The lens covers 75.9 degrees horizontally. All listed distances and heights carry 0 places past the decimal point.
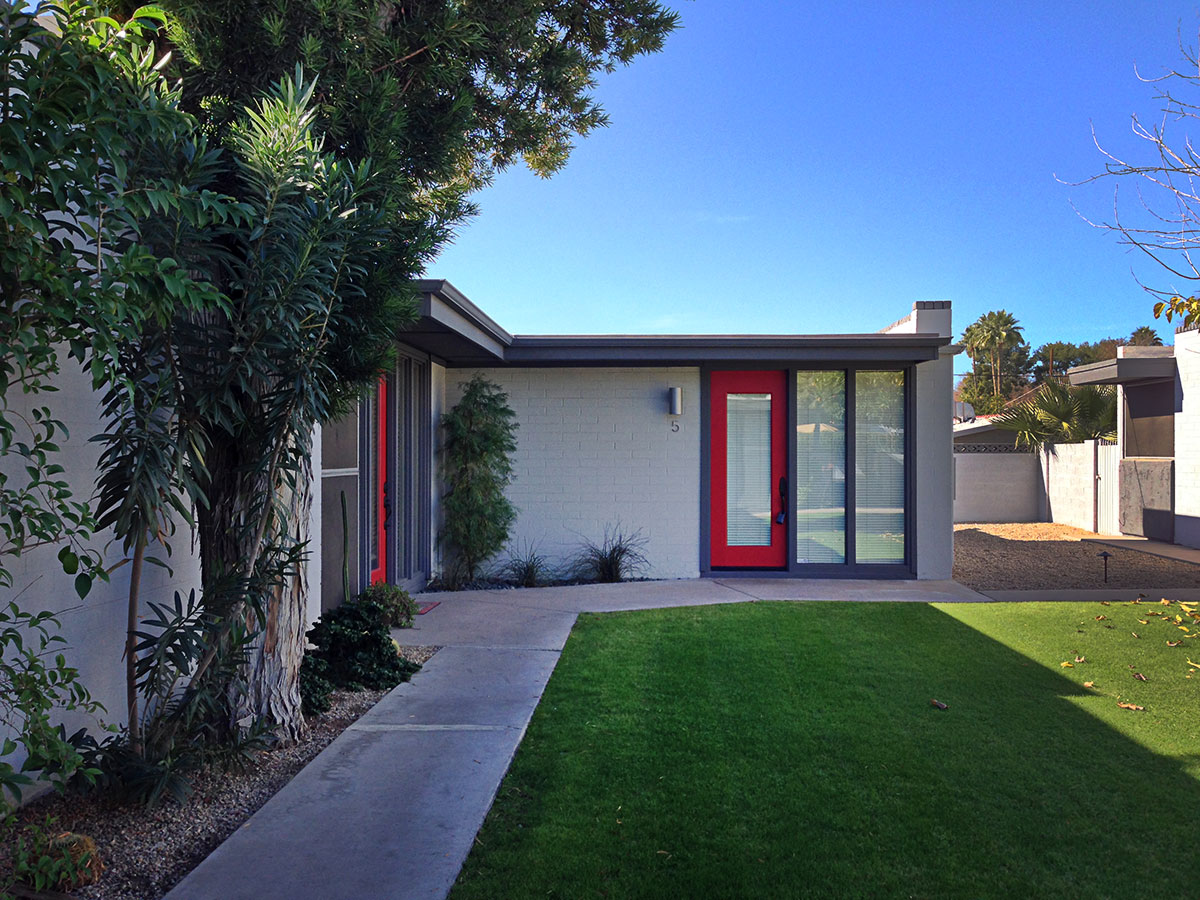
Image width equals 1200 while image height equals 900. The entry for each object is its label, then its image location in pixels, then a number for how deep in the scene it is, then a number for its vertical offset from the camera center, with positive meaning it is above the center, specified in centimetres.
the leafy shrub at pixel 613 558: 942 -121
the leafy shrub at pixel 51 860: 228 -127
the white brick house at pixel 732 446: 911 +17
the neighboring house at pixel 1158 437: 1289 +39
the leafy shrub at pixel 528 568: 924 -133
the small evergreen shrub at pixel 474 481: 907 -24
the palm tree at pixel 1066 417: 1720 +94
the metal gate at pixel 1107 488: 1451 -55
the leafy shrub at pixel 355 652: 495 -127
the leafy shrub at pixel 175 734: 296 -114
